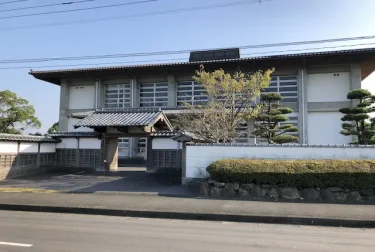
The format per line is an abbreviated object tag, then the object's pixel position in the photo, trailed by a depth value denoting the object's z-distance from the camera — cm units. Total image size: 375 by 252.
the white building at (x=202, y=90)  2392
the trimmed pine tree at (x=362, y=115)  1706
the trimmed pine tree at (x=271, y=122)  1839
